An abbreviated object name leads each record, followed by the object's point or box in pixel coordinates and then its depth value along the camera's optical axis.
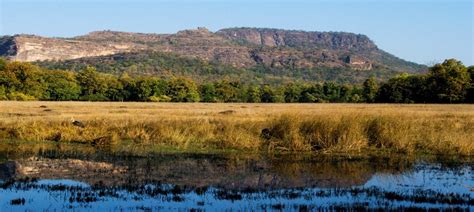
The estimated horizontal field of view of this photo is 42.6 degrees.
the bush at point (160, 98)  108.35
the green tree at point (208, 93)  119.81
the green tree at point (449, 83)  96.25
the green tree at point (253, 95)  124.94
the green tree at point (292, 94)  130.38
